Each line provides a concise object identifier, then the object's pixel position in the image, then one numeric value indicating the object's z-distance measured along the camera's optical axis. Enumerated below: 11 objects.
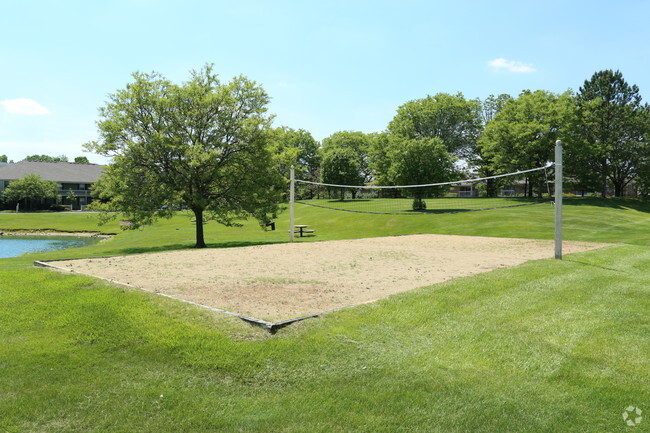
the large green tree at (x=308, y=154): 67.94
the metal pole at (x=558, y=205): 10.75
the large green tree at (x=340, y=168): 49.34
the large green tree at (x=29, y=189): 51.34
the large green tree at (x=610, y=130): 38.75
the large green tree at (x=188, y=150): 17.16
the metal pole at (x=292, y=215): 17.35
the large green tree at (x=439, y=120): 49.22
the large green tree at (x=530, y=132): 35.69
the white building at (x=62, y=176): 59.41
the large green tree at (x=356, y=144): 71.38
